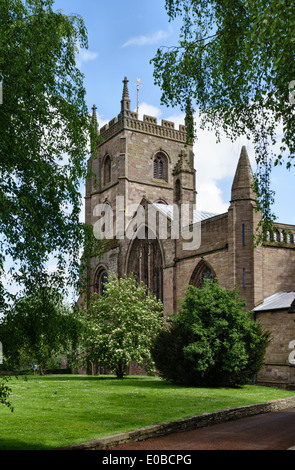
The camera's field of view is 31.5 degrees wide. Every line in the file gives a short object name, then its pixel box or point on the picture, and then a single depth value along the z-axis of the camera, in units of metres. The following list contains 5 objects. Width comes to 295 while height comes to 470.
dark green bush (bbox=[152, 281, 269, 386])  21.75
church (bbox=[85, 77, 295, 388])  27.61
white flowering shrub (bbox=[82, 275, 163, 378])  28.31
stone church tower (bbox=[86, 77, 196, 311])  42.31
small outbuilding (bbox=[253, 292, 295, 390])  25.17
